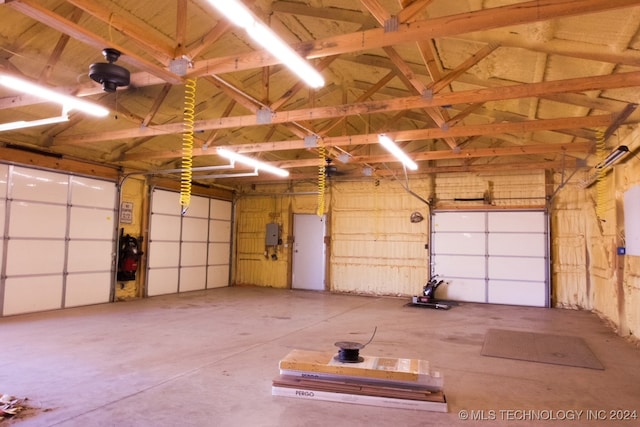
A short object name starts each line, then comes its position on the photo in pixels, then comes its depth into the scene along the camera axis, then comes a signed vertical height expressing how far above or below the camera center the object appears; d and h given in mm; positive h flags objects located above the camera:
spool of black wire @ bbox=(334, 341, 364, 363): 4242 -1204
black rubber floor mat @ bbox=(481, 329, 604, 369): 5465 -1557
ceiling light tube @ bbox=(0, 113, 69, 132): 5715 +1577
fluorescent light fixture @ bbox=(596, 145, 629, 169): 6094 +1392
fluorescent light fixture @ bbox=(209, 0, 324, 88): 3035 +1697
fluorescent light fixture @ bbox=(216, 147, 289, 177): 8329 +1658
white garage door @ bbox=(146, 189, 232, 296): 11469 -318
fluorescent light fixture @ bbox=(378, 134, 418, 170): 7106 +1687
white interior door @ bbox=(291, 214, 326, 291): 13312 -501
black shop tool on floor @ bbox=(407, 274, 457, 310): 10073 -1529
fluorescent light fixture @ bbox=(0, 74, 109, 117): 4633 +1679
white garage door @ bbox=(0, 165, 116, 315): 8094 -212
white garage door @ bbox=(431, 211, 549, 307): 10711 -375
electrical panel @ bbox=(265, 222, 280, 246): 13703 +67
